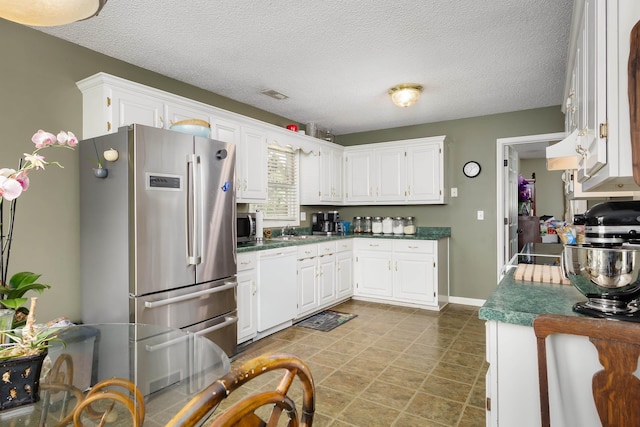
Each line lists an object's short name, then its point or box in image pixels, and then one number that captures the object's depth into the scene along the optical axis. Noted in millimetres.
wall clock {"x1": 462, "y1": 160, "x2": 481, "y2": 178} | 4671
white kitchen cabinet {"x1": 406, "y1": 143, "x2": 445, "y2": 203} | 4664
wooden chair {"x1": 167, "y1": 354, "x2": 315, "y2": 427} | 602
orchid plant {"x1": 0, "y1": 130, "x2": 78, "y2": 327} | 893
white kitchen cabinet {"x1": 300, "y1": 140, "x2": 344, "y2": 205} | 4867
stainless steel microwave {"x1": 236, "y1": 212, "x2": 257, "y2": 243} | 3559
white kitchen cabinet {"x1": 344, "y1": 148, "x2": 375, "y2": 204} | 5211
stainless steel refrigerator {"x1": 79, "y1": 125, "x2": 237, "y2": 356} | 2332
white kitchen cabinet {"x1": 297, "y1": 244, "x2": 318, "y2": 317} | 4000
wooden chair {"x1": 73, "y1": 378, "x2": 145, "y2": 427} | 1097
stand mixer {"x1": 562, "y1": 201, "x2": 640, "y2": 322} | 1132
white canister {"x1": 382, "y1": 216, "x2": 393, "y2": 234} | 5141
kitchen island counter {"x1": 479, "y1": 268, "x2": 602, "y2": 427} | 1154
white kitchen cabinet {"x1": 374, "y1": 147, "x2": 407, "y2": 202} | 4930
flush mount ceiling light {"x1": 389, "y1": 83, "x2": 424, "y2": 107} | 3492
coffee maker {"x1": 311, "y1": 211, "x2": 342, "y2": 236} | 5195
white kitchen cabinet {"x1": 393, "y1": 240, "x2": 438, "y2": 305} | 4406
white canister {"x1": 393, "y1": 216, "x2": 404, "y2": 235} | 5031
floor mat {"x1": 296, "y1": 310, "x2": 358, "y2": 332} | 3850
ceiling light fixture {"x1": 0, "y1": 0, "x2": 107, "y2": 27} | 1223
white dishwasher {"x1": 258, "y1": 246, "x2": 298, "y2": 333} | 3457
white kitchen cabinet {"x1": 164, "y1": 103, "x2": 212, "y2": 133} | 2945
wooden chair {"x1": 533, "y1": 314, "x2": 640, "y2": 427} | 838
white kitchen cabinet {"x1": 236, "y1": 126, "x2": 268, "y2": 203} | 3597
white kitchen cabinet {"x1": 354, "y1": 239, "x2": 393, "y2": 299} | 4703
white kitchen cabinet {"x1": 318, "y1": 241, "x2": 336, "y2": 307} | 4320
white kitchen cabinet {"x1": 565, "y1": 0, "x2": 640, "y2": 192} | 1091
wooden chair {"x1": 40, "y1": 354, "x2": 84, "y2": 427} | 1043
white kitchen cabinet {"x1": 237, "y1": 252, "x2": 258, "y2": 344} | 3217
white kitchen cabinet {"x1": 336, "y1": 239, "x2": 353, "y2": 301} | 4660
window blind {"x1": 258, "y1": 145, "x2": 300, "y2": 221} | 4484
